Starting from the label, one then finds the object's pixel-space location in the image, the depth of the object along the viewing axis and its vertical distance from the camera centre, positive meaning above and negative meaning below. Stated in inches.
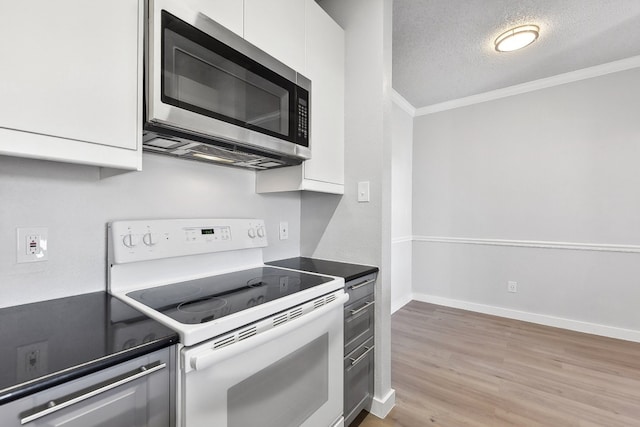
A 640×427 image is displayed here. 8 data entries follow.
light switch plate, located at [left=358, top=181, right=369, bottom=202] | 67.7 +5.9
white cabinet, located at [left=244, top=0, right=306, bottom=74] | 50.7 +35.4
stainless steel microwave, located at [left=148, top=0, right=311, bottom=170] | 37.6 +18.9
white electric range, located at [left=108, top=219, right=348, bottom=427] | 32.1 -13.3
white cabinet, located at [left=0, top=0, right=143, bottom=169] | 28.7 +15.1
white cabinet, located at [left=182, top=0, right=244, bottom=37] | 42.8 +31.9
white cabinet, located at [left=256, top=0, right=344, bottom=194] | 62.6 +23.1
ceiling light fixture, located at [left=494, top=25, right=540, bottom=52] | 84.3 +53.1
